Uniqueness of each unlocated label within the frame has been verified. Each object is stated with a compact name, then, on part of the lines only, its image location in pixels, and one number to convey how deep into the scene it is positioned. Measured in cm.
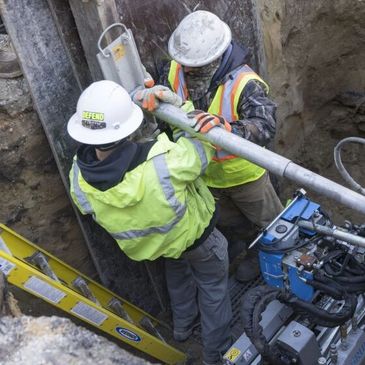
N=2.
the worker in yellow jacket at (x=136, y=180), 317
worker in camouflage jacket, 368
